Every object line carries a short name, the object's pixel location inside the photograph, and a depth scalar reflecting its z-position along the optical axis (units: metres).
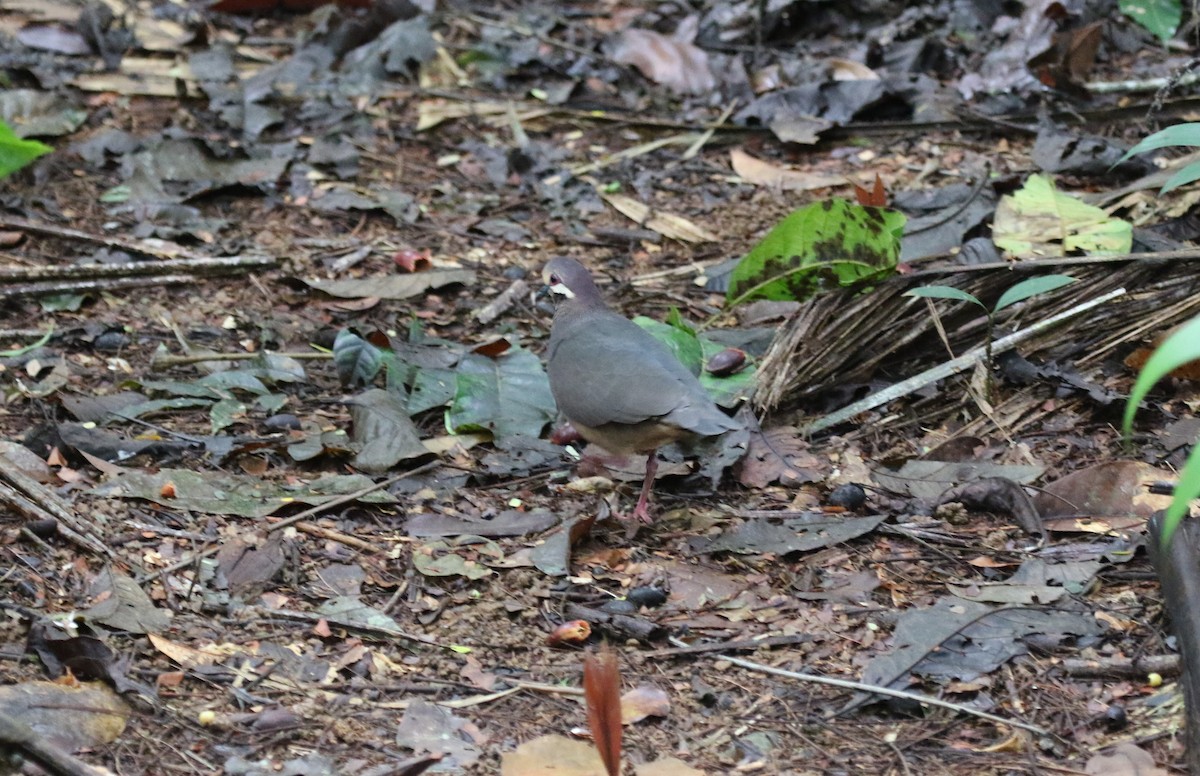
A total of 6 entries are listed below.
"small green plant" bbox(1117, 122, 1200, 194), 7.42
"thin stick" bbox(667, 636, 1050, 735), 5.93
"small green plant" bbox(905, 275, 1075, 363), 7.98
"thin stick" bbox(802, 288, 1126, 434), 8.80
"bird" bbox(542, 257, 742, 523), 7.87
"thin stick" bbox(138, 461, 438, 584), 7.20
